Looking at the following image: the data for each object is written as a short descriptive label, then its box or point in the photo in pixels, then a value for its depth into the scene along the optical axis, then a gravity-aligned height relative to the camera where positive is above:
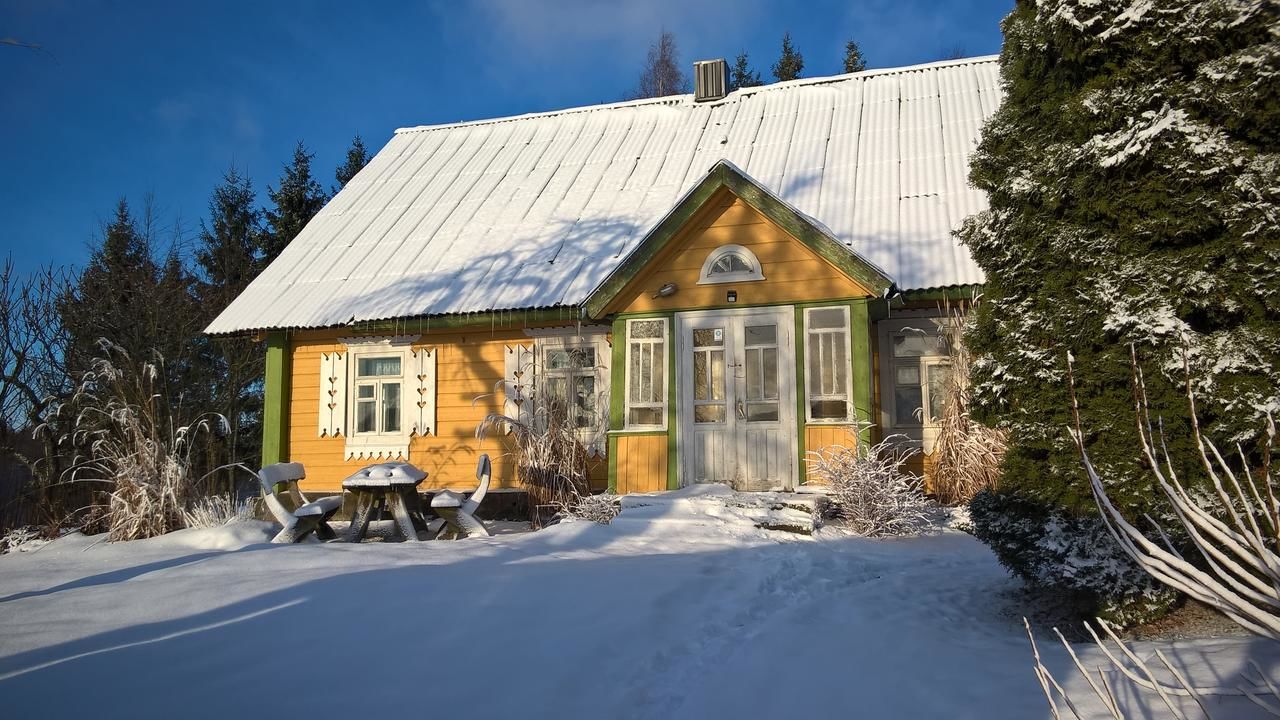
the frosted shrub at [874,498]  8.06 -0.69
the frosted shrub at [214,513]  8.84 -0.88
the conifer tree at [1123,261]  4.48 +0.87
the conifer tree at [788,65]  29.28 +11.80
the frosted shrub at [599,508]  9.22 -0.87
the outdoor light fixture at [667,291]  10.25 +1.53
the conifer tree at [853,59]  28.38 +11.59
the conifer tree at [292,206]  25.19 +6.27
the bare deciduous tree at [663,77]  31.84 +12.52
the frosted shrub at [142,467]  8.72 -0.40
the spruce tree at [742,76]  29.28 +11.44
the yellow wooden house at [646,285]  9.92 +1.73
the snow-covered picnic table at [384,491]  8.82 -0.66
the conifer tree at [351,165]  27.55 +8.04
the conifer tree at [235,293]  21.78 +3.47
